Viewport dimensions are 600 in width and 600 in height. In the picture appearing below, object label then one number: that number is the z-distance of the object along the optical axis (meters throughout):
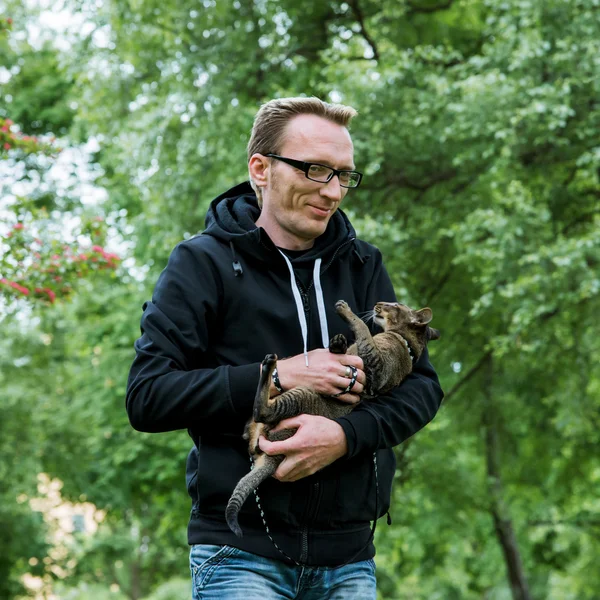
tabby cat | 3.08
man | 3.11
